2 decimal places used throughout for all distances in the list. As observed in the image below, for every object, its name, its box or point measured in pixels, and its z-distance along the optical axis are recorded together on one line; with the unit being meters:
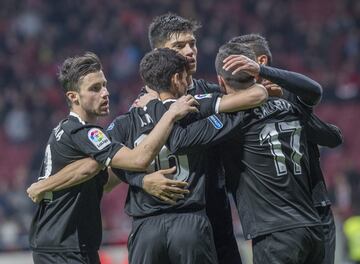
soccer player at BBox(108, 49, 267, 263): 11.47
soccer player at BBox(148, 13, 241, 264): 12.25
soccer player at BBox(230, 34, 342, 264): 12.49
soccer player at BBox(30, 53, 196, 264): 12.12
